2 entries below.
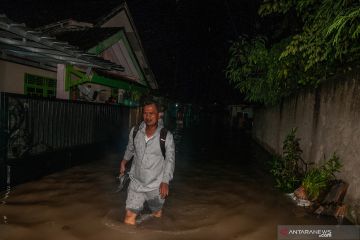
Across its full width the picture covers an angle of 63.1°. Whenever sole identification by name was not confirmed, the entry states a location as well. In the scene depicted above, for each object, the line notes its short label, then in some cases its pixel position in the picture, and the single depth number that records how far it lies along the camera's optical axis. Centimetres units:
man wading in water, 422
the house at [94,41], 960
